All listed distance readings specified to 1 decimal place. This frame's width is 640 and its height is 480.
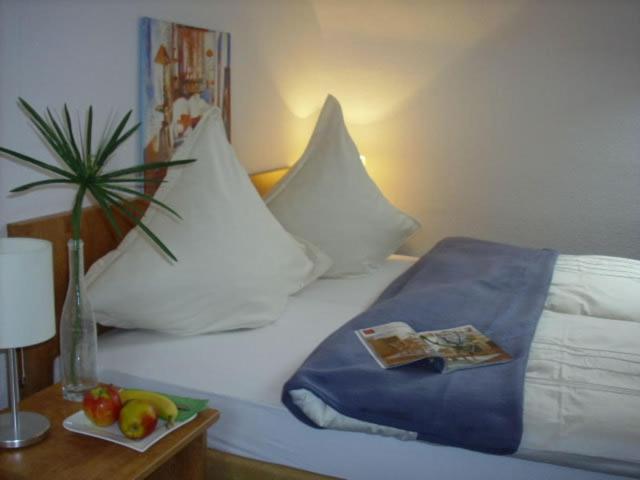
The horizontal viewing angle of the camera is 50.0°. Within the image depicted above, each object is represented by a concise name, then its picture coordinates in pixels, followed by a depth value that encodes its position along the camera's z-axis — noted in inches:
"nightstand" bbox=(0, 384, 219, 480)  51.7
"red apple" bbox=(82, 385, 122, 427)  56.6
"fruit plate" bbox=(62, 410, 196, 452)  55.1
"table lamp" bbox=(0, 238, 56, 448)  50.8
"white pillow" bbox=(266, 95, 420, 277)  106.7
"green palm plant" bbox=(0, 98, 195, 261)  62.2
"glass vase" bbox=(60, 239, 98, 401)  62.7
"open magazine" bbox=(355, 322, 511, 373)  66.9
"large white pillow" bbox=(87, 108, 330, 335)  75.5
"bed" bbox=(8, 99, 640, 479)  57.3
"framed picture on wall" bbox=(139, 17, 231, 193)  91.3
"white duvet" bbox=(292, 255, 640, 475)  56.4
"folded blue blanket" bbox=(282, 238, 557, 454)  58.6
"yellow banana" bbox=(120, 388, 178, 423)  57.9
